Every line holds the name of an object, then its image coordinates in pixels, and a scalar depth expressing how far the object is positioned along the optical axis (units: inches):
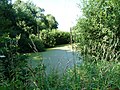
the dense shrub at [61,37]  453.4
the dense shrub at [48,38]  414.5
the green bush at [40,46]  336.6
